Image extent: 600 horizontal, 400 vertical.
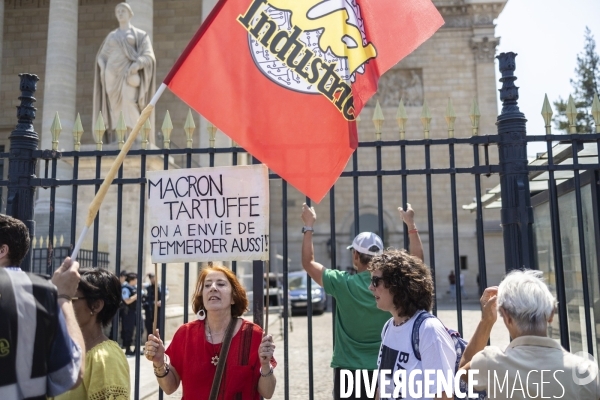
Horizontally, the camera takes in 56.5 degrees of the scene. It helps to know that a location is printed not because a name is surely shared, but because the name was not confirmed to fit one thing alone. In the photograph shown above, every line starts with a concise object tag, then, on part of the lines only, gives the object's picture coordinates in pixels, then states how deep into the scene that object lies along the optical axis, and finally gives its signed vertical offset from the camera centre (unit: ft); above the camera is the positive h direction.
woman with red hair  9.56 -1.50
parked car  64.34 -3.53
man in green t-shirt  11.80 -1.02
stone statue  39.26 +13.75
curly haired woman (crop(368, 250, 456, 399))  8.57 -1.07
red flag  12.32 +4.05
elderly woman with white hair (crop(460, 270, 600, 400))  7.39 -1.34
